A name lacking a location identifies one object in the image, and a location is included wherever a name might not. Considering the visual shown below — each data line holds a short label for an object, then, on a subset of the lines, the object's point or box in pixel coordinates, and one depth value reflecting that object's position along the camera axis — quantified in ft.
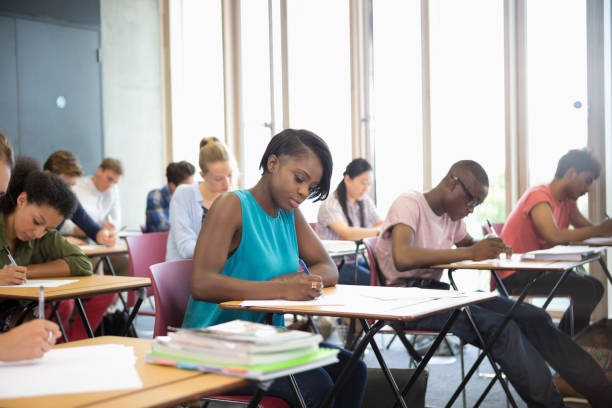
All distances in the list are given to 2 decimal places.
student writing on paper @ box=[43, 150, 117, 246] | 17.03
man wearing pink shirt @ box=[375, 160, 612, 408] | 8.64
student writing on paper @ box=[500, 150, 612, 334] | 13.14
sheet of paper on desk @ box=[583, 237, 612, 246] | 13.48
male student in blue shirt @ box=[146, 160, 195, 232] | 18.90
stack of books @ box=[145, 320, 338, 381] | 3.57
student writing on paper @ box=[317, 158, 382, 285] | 17.19
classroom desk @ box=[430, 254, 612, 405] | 9.70
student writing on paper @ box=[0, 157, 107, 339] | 9.20
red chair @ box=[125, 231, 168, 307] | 12.17
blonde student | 12.48
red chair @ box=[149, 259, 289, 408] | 7.14
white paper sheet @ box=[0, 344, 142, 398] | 3.57
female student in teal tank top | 6.54
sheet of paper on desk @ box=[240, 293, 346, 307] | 6.17
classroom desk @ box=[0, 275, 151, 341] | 7.78
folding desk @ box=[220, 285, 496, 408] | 5.54
